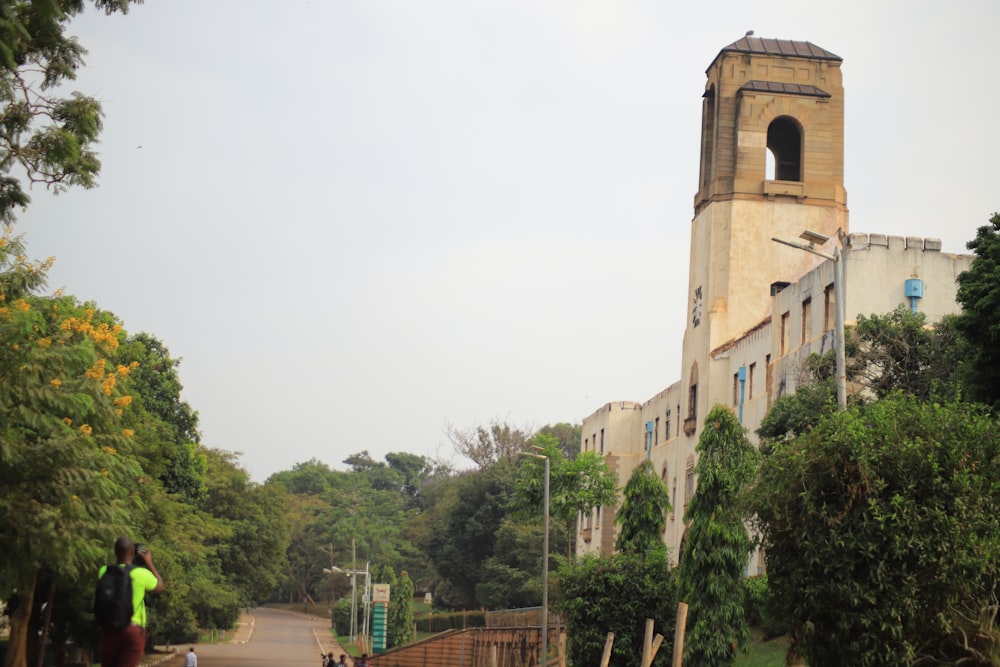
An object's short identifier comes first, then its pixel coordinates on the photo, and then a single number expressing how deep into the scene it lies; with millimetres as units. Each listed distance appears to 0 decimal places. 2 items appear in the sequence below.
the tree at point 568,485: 52716
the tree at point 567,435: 130750
